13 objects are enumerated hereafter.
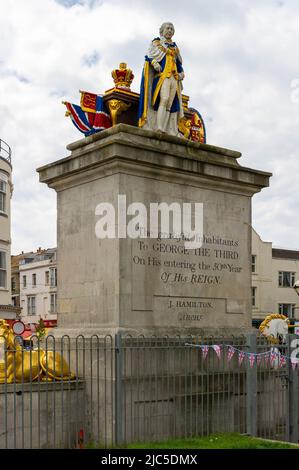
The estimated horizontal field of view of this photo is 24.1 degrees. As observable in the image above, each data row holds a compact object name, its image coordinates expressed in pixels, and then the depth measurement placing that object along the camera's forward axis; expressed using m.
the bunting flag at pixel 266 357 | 13.45
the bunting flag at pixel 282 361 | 13.77
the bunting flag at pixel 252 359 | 12.83
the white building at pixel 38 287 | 77.44
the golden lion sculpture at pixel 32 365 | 11.35
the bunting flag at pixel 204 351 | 12.50
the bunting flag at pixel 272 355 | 13.39
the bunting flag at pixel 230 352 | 12.75
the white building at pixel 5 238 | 37.97
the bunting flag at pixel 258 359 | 13.23
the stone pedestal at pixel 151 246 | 12.38
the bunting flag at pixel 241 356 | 12.98
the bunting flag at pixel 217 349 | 12.24
